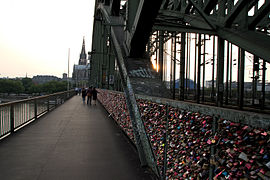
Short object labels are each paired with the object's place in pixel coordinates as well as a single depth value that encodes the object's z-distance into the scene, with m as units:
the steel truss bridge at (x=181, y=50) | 5.01
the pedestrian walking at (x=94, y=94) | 16.99
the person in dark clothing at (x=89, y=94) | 17.11
